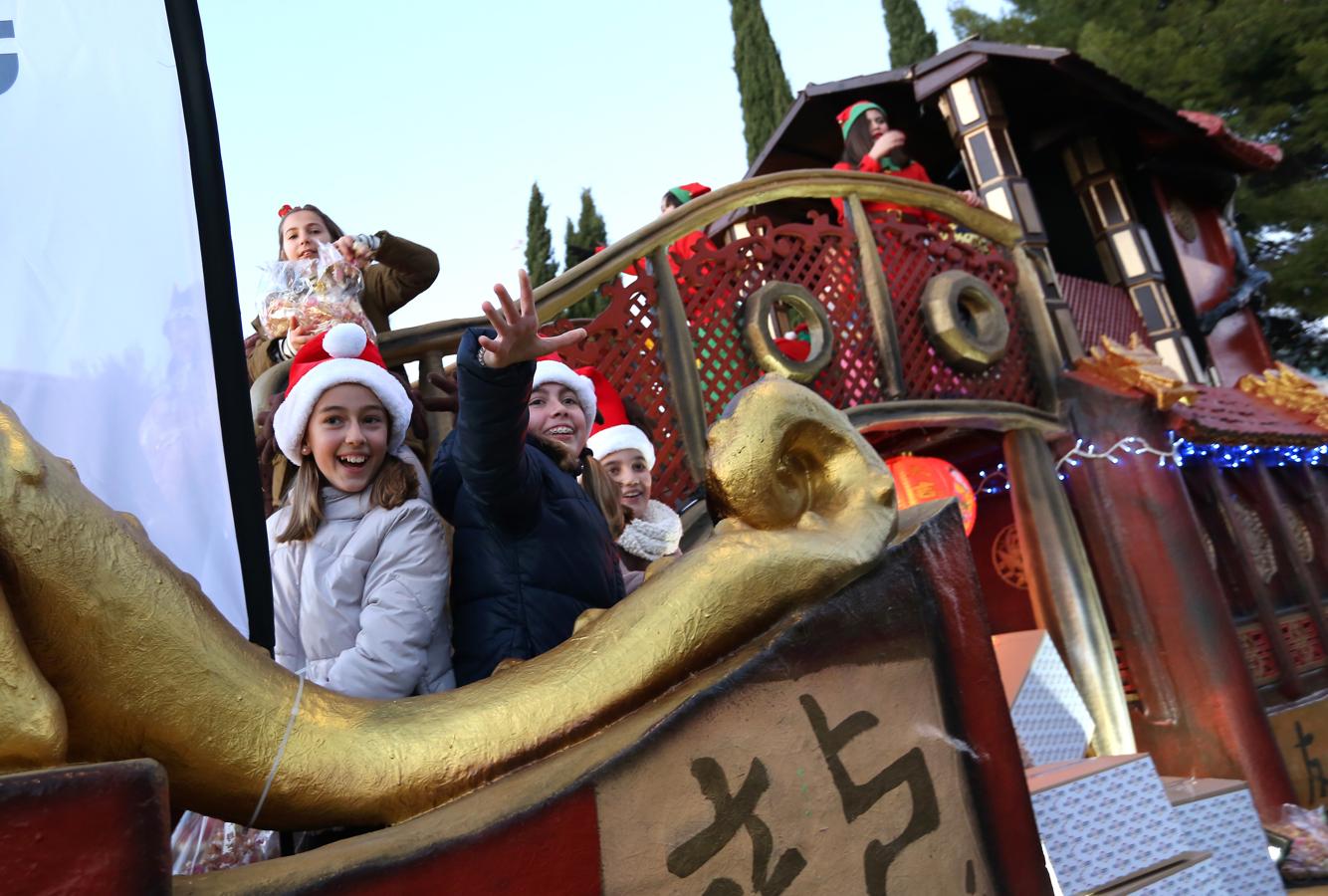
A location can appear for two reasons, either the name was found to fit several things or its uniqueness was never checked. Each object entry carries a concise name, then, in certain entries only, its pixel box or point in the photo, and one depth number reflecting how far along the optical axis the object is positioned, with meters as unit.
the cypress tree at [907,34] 14.25
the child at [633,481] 3.02
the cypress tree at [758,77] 15.69
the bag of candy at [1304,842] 4.34
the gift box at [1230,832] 2.95
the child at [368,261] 2.69
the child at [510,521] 1.47
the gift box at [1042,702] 3.67
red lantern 5.35
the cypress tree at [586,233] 18.05
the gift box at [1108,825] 2.26
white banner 1.19
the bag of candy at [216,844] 1.17
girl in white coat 1.49
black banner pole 1.29
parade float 0.81
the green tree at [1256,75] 9.53
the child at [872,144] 6.16
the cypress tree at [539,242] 18.39
